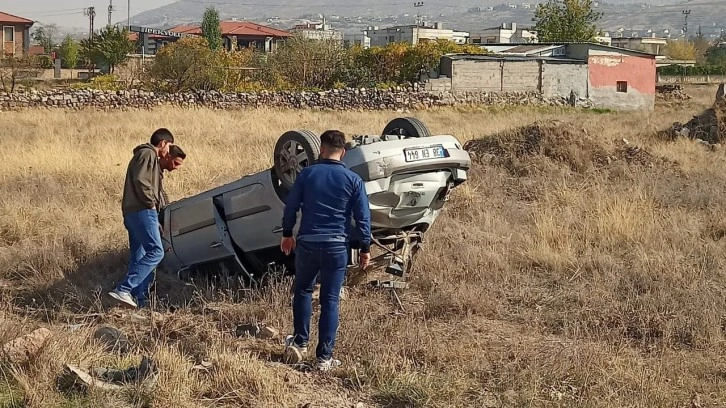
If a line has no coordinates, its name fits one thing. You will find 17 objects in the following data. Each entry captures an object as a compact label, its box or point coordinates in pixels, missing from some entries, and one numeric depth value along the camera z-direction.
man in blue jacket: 5.25
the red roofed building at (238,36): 91.19
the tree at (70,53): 59.41
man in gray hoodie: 6.74
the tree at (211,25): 72.04
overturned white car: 6.18
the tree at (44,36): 74.88
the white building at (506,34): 121.86
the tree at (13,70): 31.98
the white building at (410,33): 100.17
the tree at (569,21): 53.78
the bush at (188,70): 30.89
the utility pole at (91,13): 92.97
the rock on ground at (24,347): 4.98
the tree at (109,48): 50.50
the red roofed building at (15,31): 72.25
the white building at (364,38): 110.65
